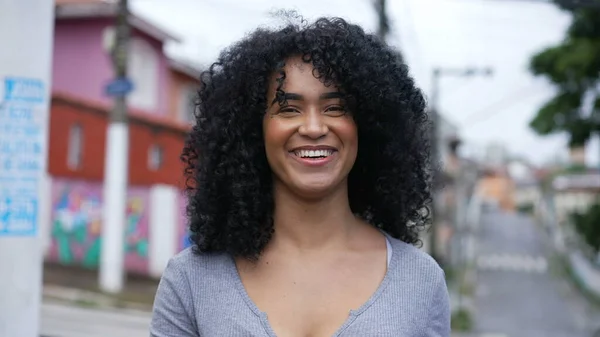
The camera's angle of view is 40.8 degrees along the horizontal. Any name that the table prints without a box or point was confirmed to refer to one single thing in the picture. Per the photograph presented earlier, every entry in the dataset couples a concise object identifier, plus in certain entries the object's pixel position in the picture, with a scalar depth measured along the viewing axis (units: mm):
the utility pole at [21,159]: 2785
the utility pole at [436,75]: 25648
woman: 1917
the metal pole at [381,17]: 13492
